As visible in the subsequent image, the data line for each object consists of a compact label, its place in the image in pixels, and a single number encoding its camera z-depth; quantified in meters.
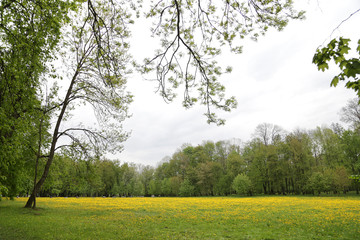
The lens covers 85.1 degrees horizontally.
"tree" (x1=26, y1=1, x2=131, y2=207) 14.80
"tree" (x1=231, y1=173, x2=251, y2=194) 47.66
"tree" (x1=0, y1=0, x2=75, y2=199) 5.62
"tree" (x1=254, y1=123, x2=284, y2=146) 54.06
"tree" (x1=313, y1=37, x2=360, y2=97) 2.70
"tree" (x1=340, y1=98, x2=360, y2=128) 35.72
